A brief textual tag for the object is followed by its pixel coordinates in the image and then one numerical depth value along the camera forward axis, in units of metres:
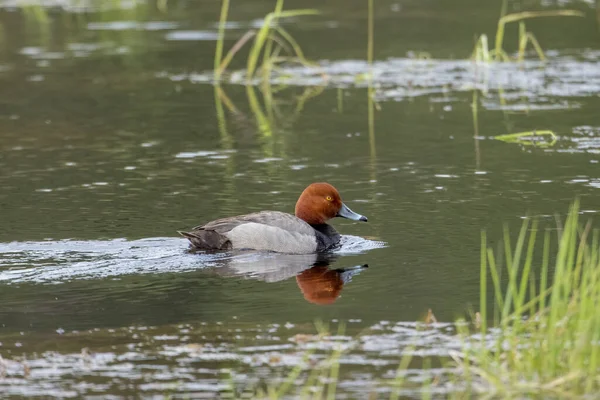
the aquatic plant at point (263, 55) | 18.38
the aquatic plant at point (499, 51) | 18.16
